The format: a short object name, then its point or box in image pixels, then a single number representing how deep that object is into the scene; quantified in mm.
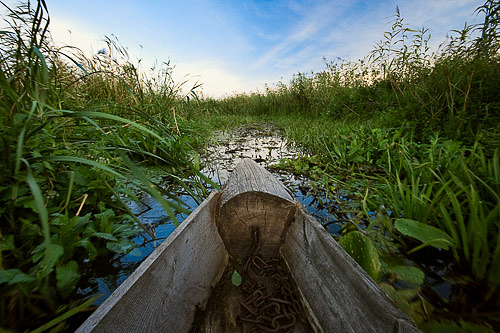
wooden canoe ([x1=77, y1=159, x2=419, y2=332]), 624
